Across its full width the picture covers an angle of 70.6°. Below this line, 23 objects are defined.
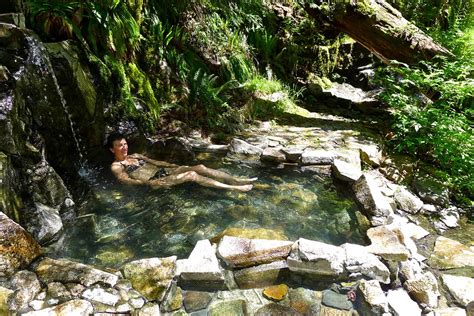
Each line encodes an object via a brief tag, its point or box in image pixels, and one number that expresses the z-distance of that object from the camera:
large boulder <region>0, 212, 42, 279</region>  2.71
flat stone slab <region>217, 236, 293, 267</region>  3.16
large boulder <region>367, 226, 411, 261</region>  3.18
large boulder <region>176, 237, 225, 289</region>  2.93
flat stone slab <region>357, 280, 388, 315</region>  2.70
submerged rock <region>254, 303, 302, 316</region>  2.65
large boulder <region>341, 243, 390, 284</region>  3.04
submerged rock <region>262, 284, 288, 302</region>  2.87
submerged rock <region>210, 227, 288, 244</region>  3.62
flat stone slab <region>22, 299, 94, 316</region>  2.42
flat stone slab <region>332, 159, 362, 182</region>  4.73
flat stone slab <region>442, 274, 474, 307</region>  2.90
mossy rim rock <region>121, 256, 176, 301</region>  2.79
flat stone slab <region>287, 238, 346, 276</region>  3.09
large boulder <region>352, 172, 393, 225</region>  3.97
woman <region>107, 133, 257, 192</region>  4.70
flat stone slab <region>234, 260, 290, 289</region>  3.04
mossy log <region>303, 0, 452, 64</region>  6.44
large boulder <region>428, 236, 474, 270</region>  3.44
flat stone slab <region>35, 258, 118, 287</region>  2.76
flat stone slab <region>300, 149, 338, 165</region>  5.36
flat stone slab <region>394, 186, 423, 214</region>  4.39
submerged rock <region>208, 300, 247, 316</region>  2.71
